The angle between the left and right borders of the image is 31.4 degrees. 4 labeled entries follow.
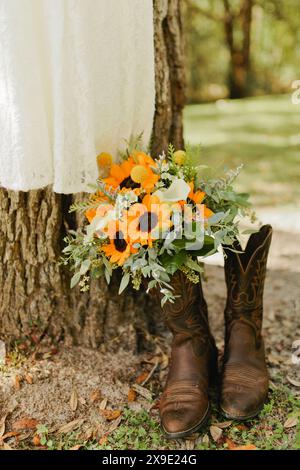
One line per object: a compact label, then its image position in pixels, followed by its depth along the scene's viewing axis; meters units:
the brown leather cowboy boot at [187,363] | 1.89
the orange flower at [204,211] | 1.83
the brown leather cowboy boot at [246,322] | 1.99
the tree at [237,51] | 11.57
